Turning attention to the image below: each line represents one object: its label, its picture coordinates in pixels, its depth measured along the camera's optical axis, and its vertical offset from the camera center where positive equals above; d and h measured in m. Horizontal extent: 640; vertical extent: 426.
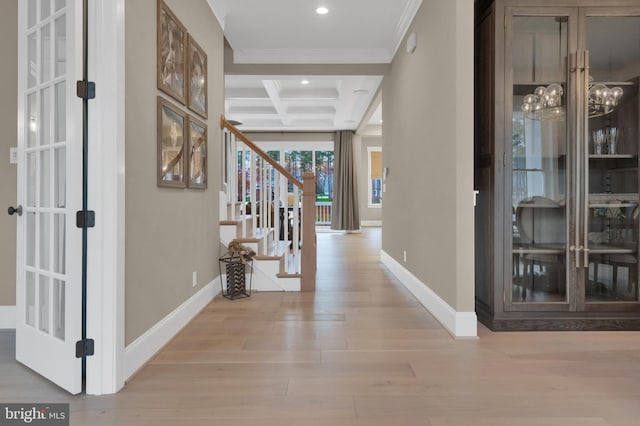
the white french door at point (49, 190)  1.90 +0.10
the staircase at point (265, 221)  4.12 -0.13
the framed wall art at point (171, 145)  2.57 +0.46
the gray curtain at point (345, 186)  10.62 +0.64
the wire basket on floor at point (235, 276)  3.84 -0.67
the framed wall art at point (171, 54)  2.57 +1.11
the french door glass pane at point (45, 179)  2.09 +0.17
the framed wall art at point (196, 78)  3.13 +1.12
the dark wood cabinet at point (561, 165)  2.84 +0.33
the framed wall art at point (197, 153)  3.13 +0.48
